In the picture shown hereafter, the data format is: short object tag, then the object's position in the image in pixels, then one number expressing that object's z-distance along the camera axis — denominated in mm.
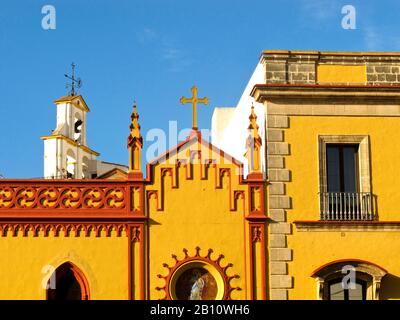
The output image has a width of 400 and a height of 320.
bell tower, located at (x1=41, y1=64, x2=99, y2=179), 43125
